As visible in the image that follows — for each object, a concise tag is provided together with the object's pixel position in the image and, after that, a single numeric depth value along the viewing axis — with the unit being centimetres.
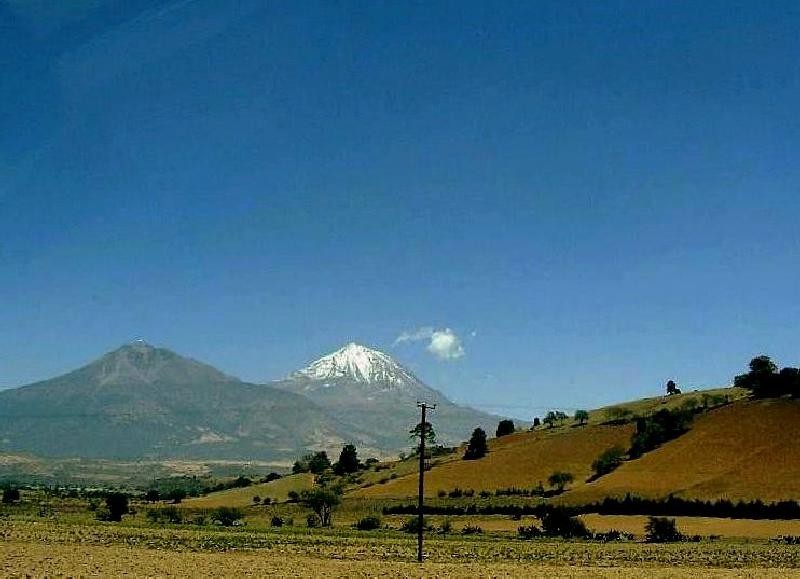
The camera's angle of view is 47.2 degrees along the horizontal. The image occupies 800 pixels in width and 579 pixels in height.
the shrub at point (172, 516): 12815
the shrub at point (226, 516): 12342
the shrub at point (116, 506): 12962
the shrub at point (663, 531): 9862
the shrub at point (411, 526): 10988
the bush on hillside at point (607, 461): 17812
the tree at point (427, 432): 7625
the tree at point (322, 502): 13412
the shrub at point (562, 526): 10450
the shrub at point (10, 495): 17449
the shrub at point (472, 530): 10906
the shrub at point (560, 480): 16825
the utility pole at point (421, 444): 7256
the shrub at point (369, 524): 11575
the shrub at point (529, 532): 10262
